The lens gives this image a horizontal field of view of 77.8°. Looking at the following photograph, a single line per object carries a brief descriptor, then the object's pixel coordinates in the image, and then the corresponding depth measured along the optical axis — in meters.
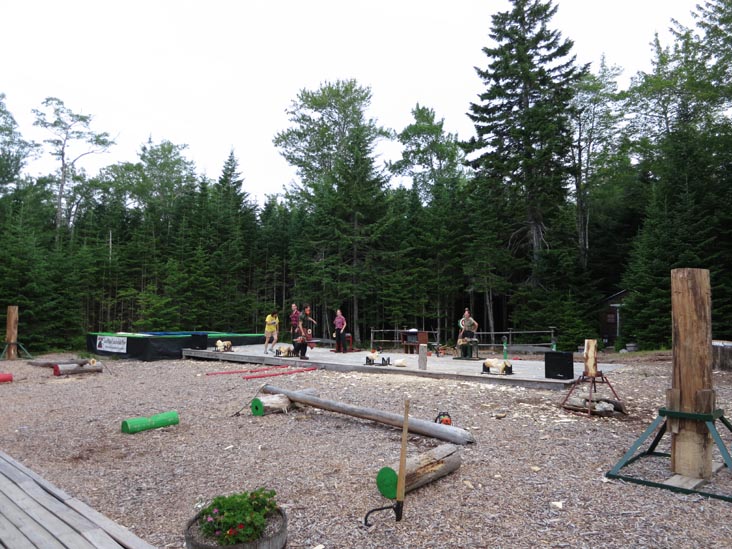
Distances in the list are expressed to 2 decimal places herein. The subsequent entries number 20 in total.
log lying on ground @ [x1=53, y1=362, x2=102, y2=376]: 12.03
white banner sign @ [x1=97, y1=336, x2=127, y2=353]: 16.30
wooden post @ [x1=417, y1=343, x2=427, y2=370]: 11.22
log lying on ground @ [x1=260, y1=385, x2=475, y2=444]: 5.30
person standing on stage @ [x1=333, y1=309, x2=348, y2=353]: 16.67
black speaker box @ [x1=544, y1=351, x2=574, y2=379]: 9.16
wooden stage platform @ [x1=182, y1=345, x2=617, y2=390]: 9.44
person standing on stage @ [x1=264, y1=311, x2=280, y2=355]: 14.91
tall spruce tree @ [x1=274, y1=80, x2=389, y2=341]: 23.69
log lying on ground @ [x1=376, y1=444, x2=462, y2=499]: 3.47
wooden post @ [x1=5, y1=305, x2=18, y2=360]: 15.23
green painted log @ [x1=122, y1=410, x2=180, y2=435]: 6.14
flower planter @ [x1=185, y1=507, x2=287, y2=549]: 2.62
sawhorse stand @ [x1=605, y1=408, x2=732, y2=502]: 3.79
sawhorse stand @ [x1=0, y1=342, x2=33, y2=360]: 15.45
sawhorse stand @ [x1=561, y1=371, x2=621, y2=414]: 6.61
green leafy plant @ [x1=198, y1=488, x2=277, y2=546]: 2.63
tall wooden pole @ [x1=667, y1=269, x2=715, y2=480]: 4.08
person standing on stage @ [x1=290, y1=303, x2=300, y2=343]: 14.10
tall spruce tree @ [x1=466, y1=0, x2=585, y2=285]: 22.56
